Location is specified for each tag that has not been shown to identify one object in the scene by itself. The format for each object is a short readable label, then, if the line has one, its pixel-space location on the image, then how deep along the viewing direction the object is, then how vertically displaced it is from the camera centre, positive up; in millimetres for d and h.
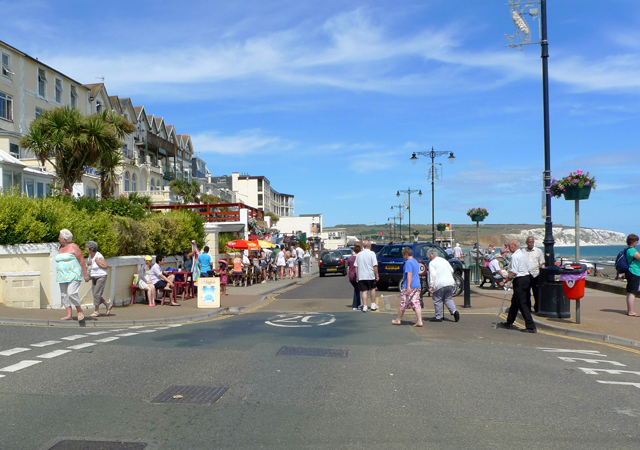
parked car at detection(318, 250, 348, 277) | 33656 -1623
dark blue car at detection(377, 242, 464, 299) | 18891 -951
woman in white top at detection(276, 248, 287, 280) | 29797 -1375
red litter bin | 11117 -915
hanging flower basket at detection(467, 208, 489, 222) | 36906 +1456
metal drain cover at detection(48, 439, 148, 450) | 4355 -1656
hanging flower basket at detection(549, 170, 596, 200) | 15602 +1410
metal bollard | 14862 -1449
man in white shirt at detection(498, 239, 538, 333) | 10836 -1014
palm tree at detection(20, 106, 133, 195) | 21250 +3785
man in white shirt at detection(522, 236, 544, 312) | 12344 -590
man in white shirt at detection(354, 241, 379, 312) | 14016 -856
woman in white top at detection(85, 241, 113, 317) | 11961 -817
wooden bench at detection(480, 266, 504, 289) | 20422 -1525
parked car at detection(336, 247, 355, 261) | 35012 -1015
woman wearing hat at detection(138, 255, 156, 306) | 15133 -1303
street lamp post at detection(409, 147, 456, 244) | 37328 +5278
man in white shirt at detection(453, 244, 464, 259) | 36969 -1087
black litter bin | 11891 -1315
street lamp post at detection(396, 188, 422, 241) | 55469 +4469
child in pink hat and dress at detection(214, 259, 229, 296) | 18484 -1409
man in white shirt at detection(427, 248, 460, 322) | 11883 -971
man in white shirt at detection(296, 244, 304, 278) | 33219 -1271
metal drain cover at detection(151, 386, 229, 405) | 5730 -1692
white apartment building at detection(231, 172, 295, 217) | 119500 +10498
